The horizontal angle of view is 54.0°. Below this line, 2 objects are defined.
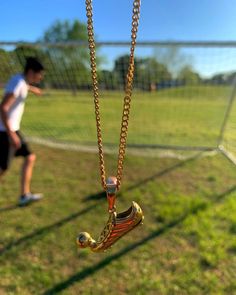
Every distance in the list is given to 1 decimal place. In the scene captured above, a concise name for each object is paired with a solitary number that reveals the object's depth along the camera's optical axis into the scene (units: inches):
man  96.6
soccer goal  156.1
